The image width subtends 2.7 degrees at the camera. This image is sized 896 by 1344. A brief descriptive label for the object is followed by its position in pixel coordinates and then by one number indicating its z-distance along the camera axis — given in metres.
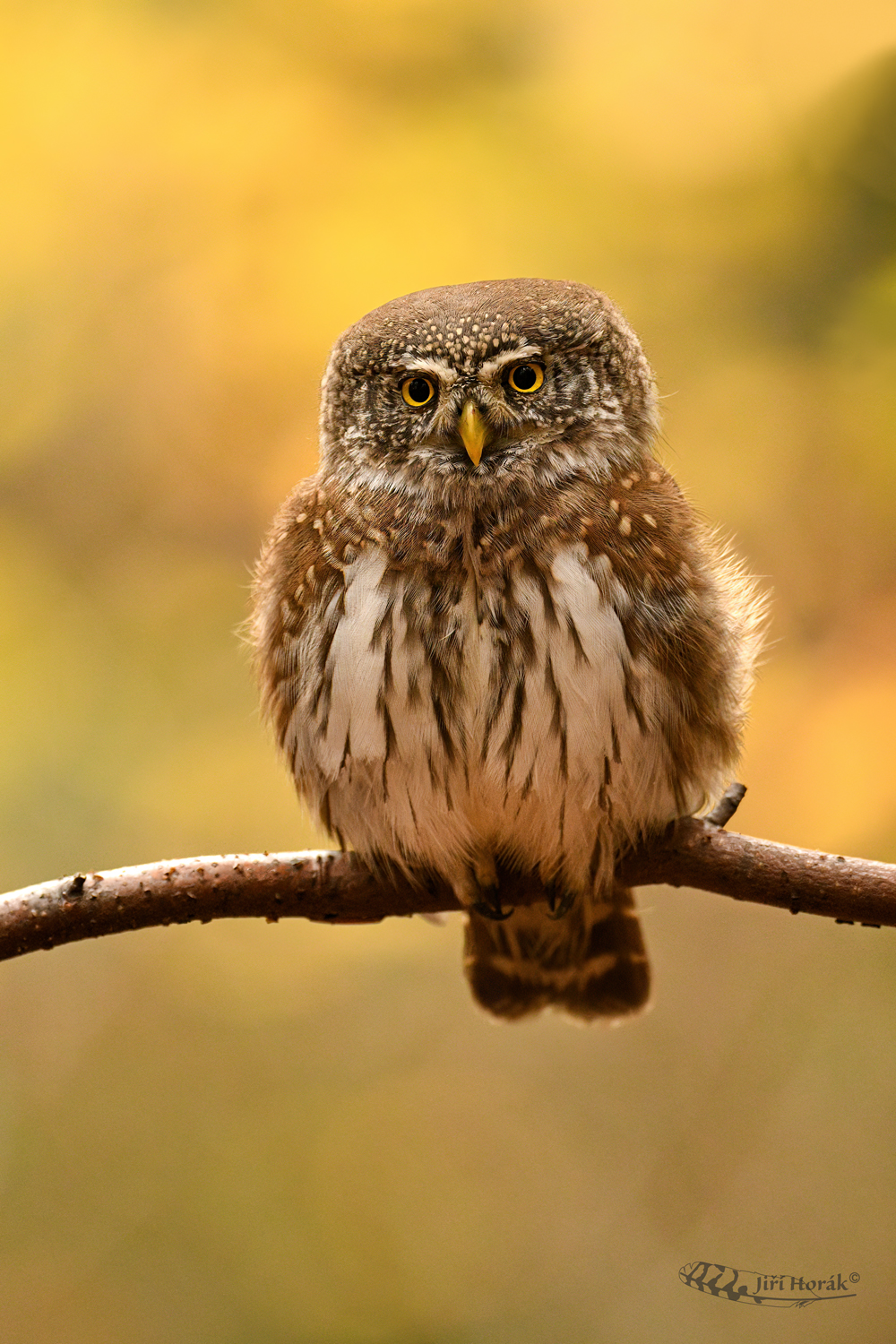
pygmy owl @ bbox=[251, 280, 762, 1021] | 4.13
